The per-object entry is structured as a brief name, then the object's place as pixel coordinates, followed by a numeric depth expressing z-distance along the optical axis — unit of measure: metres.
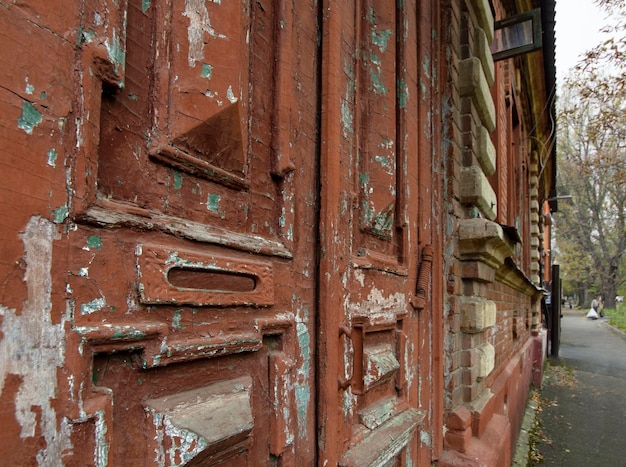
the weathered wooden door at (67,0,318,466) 0.85
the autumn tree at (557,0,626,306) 24.19
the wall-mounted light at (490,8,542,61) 3.81
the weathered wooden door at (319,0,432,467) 1.68
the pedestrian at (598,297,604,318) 33.47
